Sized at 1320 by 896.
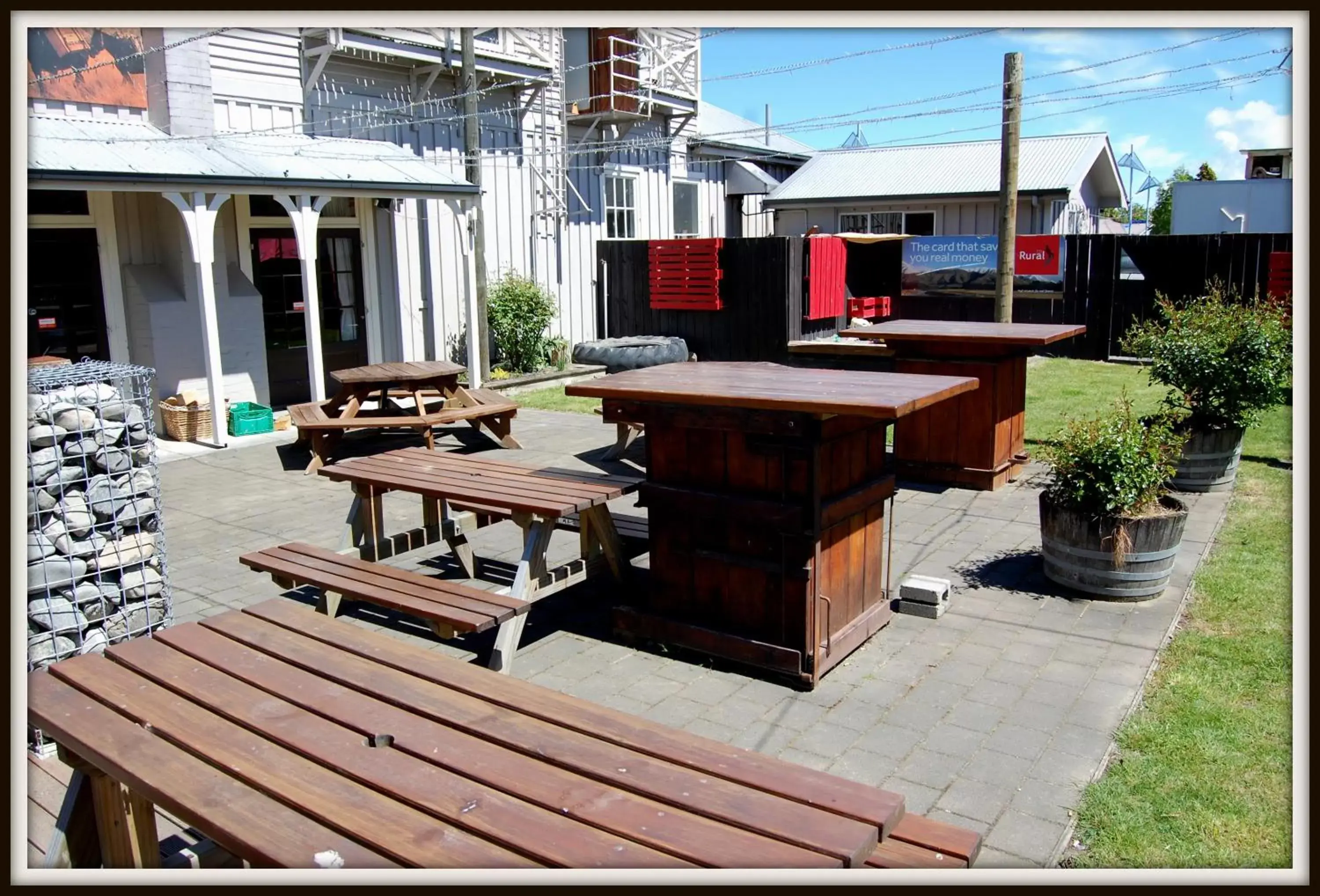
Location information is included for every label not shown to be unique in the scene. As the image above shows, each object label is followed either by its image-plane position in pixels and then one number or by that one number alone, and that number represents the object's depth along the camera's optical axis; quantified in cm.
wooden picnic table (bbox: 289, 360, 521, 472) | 977
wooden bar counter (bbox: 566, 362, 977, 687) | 459
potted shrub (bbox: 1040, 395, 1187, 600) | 561
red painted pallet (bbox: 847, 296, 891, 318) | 1861
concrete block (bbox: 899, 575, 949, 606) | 563
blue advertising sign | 1738
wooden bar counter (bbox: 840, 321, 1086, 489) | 814
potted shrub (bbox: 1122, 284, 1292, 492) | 801
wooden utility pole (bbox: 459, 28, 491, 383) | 1432
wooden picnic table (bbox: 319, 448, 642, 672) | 516
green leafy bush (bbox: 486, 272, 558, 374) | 1552
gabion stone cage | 442
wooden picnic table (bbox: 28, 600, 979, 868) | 224
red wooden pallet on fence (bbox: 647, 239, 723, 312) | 1667
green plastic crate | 1155
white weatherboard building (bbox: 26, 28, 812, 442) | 1086
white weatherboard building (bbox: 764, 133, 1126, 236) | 2231
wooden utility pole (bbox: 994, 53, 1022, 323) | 1122
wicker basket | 1124
